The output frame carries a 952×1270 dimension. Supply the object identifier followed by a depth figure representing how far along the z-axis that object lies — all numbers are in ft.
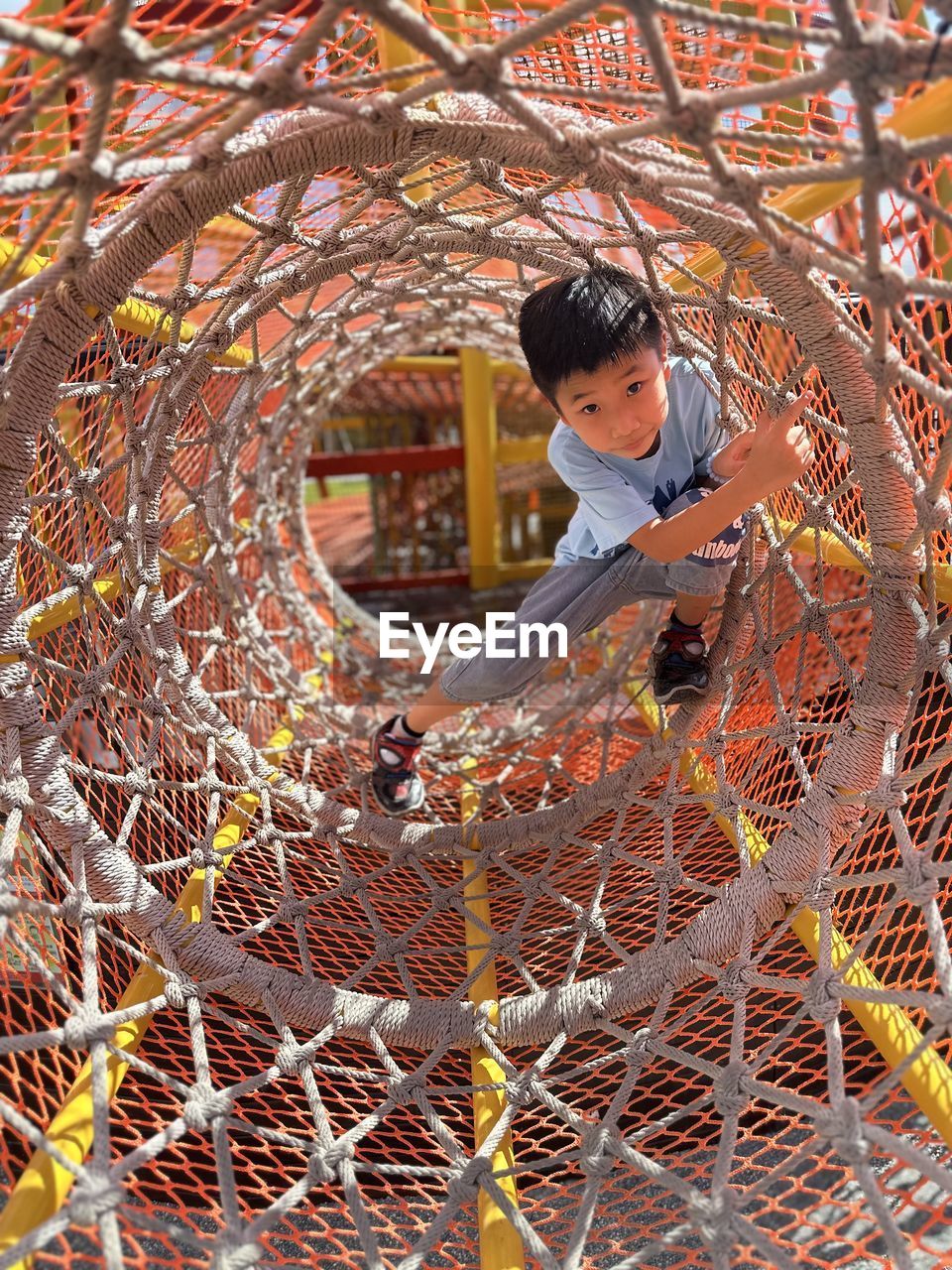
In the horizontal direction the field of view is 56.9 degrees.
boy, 3.09
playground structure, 2.12
